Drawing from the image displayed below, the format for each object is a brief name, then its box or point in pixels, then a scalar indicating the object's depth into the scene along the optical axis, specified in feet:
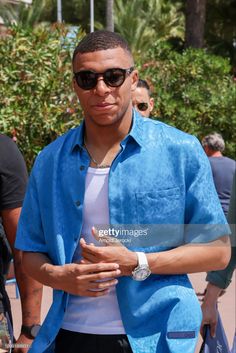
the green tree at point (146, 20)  99.45
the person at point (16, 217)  9.80
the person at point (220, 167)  28.12
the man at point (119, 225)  7.80
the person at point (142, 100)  14.90
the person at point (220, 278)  11.07
